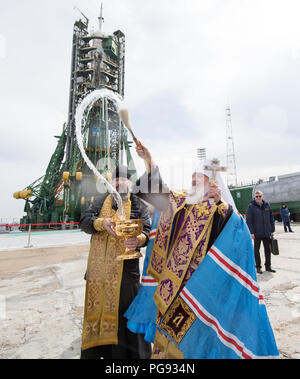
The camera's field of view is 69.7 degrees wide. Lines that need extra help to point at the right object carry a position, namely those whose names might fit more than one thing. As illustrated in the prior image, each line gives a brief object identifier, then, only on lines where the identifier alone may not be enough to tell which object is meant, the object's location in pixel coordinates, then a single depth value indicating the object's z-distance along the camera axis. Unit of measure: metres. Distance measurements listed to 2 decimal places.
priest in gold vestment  1.99
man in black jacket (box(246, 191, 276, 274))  5.24
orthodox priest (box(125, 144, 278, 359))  1.42
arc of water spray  1.70
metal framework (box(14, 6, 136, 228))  22.61
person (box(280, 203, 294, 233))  12.46
